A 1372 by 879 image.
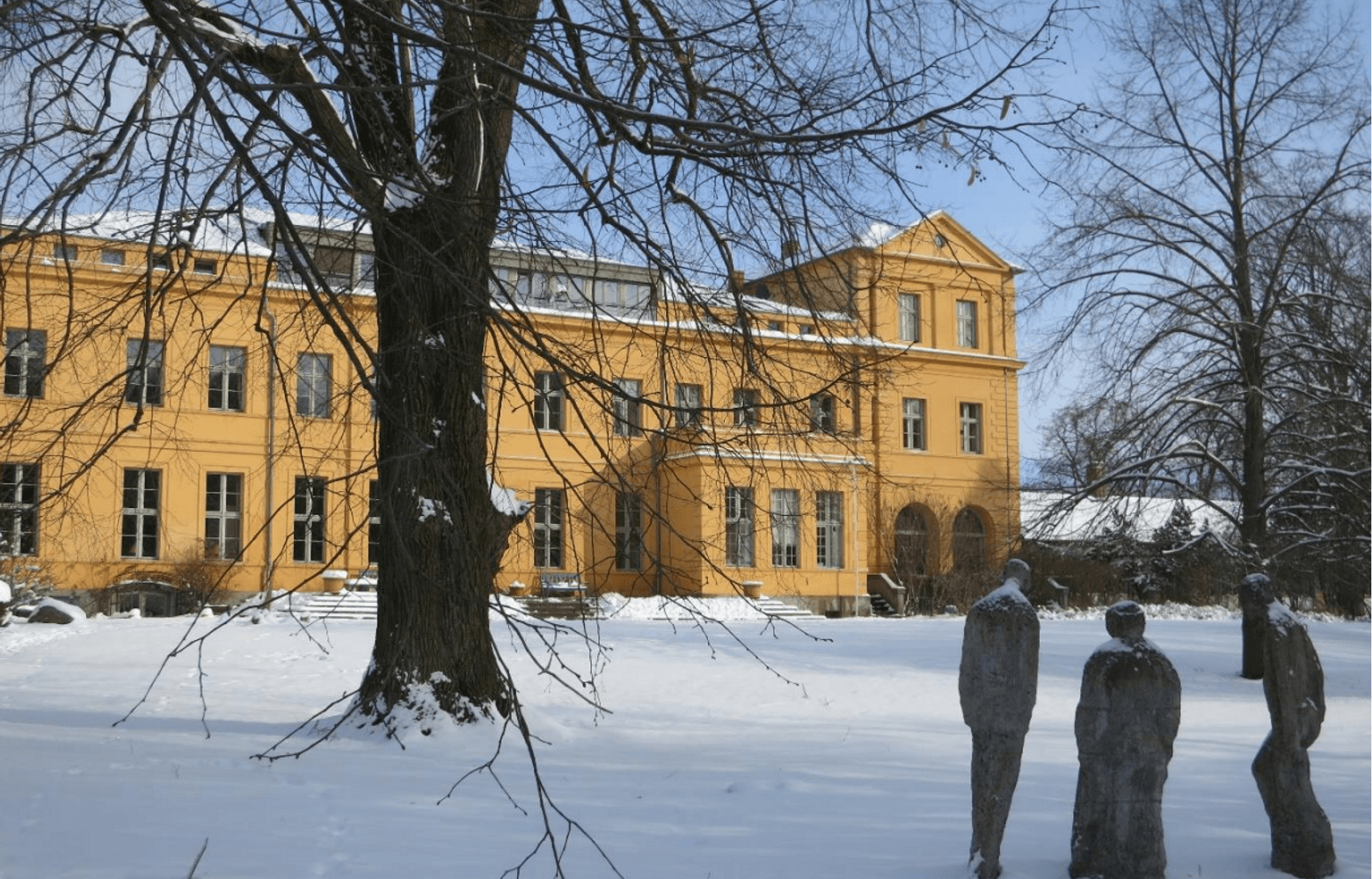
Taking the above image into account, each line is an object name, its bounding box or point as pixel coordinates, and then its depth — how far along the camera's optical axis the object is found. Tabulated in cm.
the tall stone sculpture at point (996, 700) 664
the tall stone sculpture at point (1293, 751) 738
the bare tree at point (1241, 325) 1922
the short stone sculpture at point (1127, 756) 654
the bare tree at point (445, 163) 497
